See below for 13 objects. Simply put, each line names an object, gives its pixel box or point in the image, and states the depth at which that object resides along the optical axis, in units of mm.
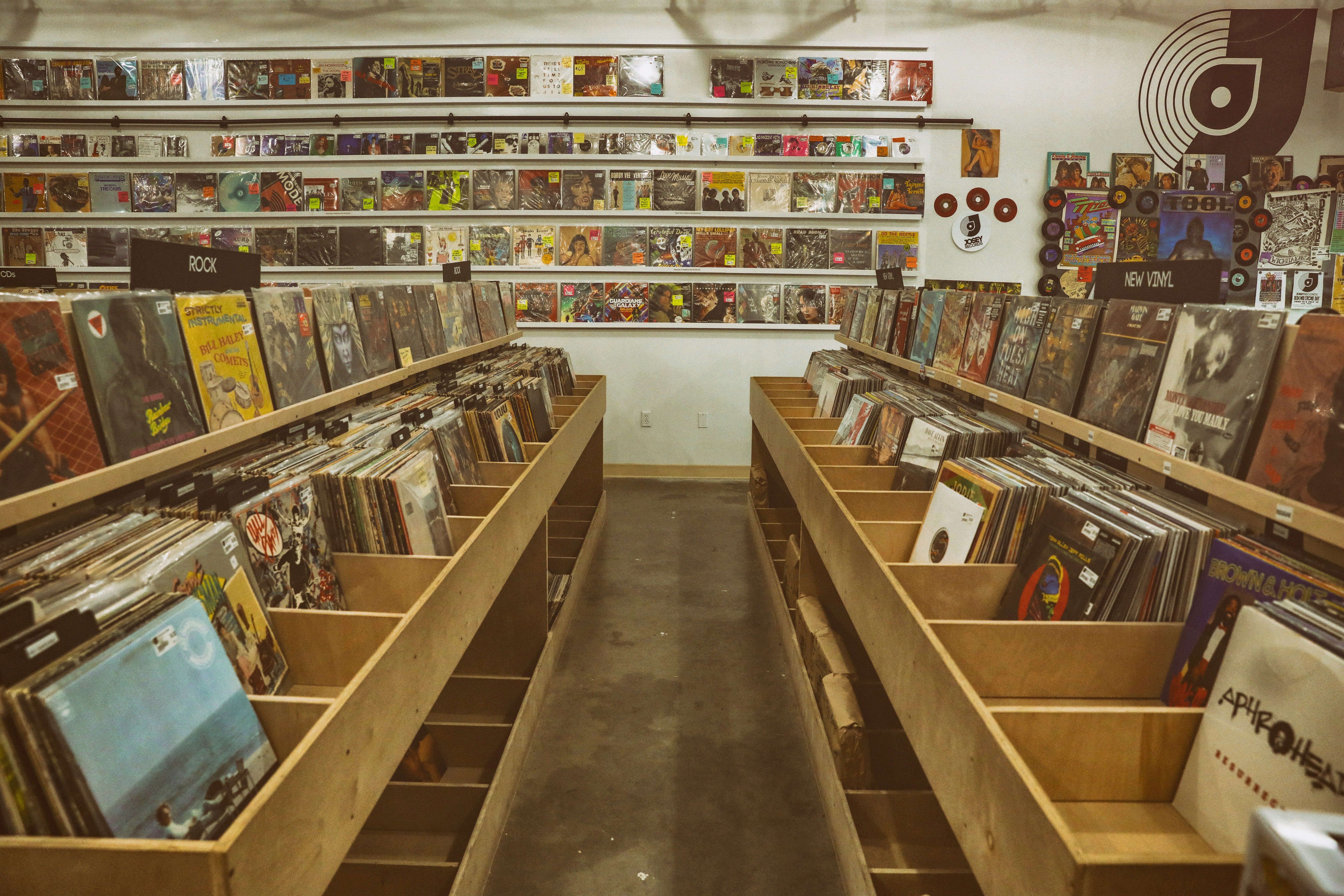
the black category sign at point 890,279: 4266
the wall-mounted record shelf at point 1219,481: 1215
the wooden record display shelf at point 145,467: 1250
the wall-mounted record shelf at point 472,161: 5855
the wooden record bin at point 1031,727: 954
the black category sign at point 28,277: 3637
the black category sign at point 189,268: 1822
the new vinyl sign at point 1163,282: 1712
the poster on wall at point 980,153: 5875
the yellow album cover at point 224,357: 1790
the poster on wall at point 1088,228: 5926
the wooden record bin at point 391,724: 845
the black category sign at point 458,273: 4230
